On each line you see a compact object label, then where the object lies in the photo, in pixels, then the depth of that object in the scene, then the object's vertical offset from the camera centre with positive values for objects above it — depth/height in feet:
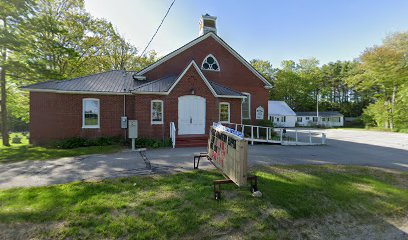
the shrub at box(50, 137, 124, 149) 41.29 -4.32
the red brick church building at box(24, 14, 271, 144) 43.73 +3.67
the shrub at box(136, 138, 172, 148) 41.37 -4.37
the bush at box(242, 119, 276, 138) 57.77 -1.25
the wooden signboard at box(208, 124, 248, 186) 15.19 -2.69
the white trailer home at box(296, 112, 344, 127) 167.94 +1.20
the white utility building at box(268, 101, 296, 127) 146.61 +3.17
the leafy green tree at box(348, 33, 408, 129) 108.06 +25.76
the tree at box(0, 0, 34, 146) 42.04 +18.67
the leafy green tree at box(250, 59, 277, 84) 178.64 +45.98
